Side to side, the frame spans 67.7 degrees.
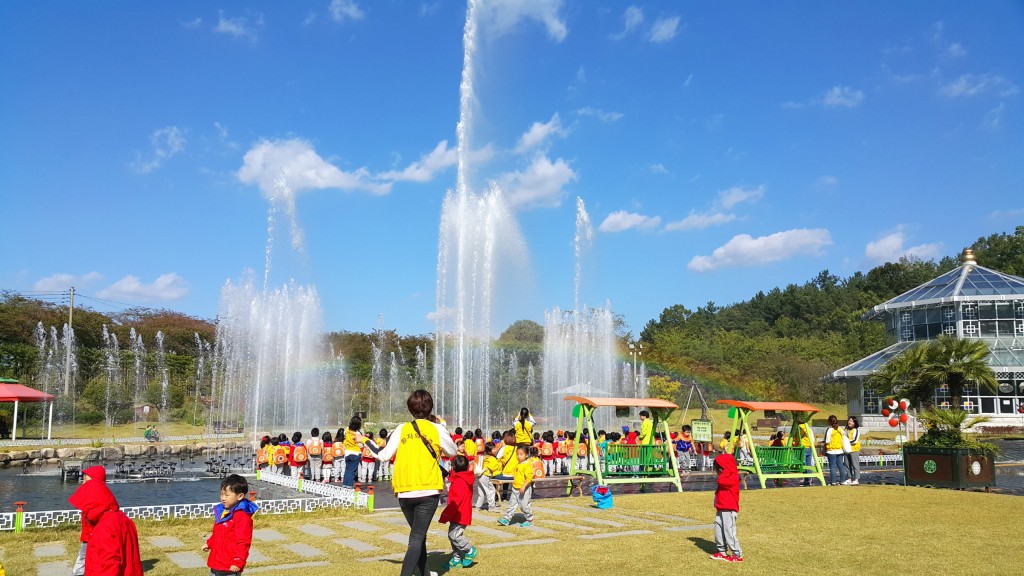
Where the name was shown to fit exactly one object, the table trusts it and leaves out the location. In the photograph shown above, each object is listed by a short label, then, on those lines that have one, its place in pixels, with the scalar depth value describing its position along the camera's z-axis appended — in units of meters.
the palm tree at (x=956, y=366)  30.96
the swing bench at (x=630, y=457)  15.23
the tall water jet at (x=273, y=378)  35.81
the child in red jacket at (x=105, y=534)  5.59
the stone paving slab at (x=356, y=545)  9.19
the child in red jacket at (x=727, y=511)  8.54
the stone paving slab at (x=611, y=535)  10.05
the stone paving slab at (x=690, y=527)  10.83
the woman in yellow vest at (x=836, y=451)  17.59
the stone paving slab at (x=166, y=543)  9.55
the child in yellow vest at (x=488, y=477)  12.76
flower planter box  15.70
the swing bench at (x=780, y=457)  16.59
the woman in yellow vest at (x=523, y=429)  16.08
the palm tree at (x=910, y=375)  31.75
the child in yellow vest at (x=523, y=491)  11.16
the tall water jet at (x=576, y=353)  39.53
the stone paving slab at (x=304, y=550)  8.88
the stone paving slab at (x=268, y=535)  9.90
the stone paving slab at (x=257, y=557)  8.47
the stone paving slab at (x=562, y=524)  10.96
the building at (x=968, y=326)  41.03
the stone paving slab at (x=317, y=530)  10.30
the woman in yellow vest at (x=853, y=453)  17.64
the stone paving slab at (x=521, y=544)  9.41
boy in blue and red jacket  5.99
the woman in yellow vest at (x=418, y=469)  6.69
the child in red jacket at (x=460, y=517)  7.90
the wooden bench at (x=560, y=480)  15.39
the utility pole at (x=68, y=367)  41.75
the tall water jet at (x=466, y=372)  29.00
